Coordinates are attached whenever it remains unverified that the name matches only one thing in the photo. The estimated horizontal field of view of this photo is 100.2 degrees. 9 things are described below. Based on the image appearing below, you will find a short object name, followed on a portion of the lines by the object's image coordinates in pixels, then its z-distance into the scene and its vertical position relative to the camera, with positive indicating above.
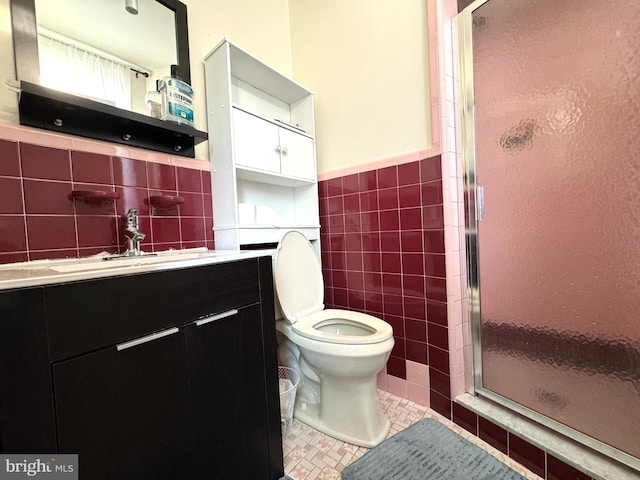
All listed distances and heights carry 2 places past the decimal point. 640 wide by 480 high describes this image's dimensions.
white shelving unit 1.25 +0.43
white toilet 1.06 -0.49
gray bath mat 0.95 -0.87
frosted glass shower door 0.86 +0.04
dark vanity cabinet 0.50 -0.31
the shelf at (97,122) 0.86 +0.46
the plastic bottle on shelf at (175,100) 1.12 +0.60
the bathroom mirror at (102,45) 0.89 +0.77
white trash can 1.16 -0.73
